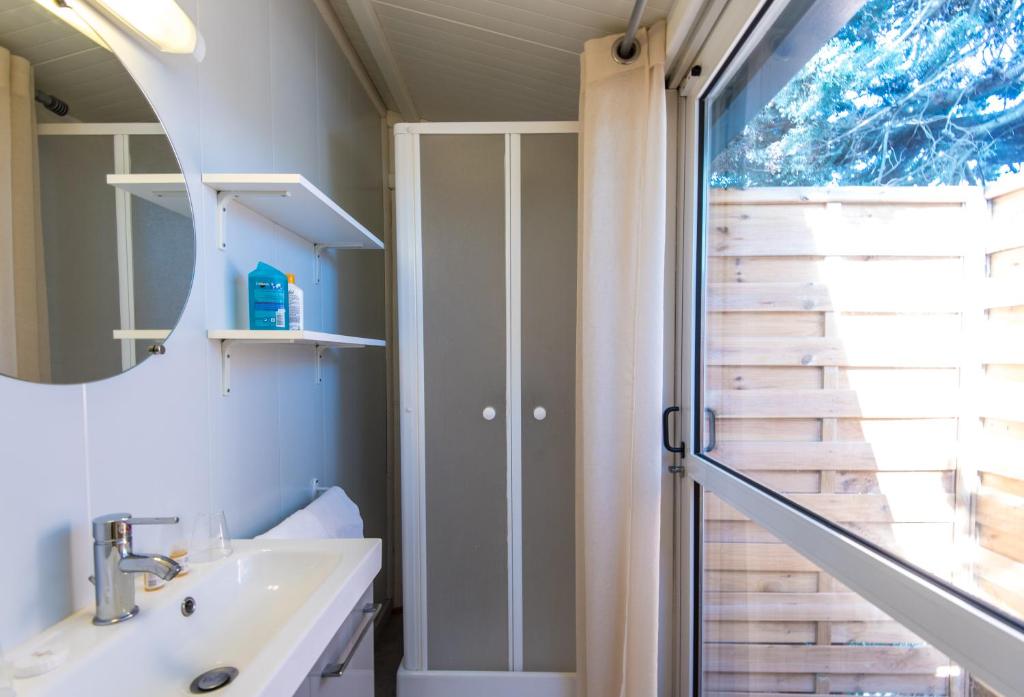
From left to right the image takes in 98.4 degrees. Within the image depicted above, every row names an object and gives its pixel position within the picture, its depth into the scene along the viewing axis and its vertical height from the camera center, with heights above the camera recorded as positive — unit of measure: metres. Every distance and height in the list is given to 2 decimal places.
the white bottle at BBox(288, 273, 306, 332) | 1.21 +0.08
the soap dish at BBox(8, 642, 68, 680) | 0.61 -0.46
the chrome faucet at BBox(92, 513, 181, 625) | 0.73 -0.39
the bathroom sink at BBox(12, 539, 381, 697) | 0.65 -0.52
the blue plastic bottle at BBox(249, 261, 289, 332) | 1.14 +0.09
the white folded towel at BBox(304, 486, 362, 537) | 1.42 -0.61
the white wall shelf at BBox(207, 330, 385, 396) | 1.06 +0.00
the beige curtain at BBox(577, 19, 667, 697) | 1.42 -0.08
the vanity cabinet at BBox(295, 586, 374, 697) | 0.85 -0.69
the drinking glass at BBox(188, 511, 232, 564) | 0.97 -0.45
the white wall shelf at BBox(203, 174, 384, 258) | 1.05 +0.36
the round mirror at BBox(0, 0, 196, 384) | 0.67 +0.23
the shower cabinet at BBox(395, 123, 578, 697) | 1.69 -0.27
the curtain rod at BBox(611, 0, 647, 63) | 1.36 +0.93
